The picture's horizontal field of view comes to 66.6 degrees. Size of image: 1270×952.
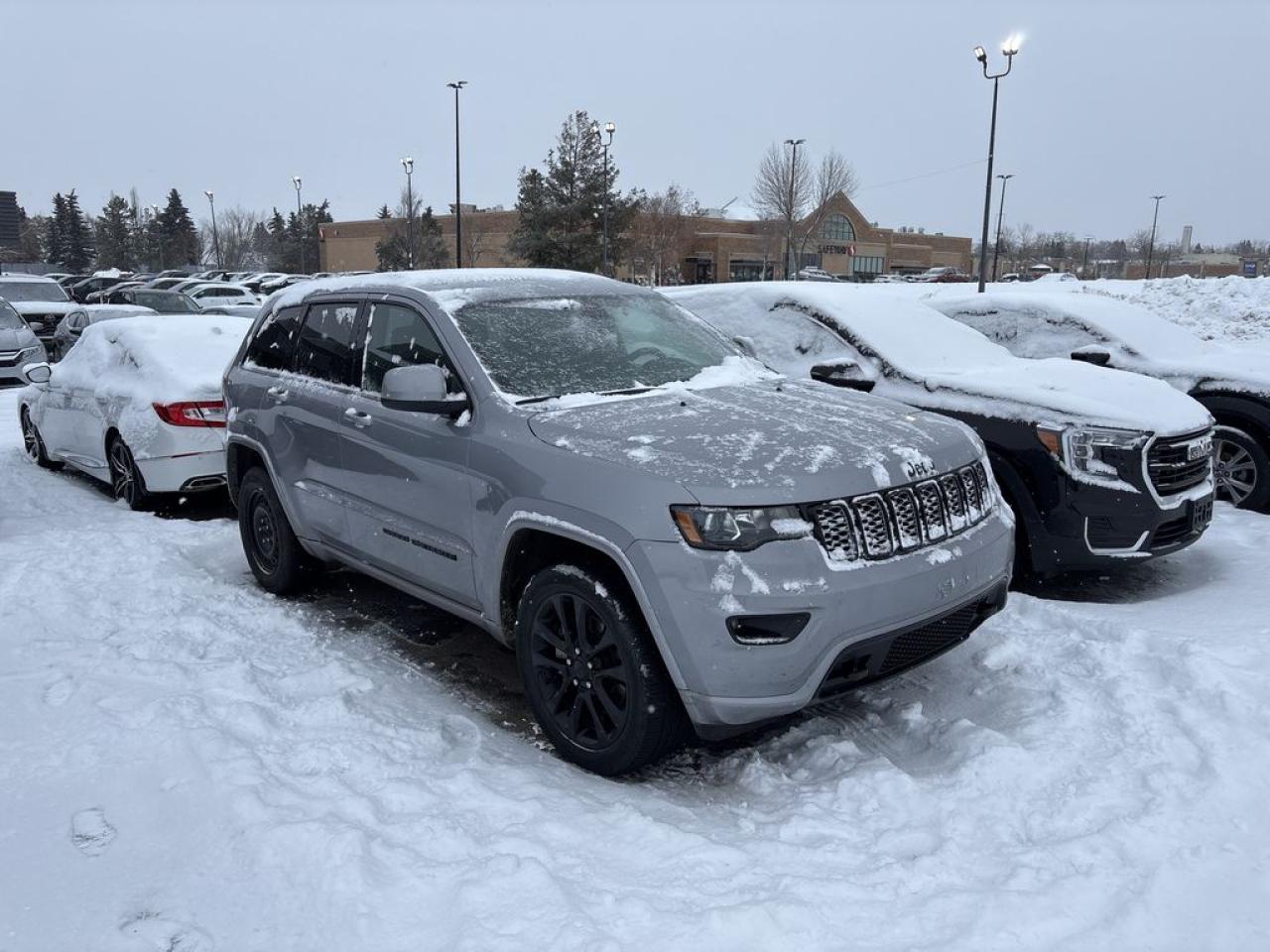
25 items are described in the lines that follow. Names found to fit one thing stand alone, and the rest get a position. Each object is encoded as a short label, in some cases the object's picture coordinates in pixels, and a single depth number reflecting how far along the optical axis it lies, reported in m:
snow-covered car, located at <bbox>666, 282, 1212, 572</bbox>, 4.98
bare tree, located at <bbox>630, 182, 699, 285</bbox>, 56.94
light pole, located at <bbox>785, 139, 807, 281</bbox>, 49.17
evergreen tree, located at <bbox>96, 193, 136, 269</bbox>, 87.44
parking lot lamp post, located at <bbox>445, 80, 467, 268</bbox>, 38.69
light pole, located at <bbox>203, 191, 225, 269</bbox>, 77.07
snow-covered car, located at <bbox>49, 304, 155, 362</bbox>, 17.23
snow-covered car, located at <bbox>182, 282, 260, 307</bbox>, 26.65
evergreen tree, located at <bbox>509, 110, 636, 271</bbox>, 46.59
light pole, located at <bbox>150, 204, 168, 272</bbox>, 86.12
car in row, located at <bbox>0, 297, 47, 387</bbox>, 15.62
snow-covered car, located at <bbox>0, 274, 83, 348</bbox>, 20.50
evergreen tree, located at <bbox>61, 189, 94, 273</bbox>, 86.75
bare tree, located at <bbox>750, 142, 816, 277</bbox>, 49.94
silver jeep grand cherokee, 3.09
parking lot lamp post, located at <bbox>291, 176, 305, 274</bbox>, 67.31
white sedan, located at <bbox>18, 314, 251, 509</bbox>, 7.05
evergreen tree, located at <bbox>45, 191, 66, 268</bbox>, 89.59
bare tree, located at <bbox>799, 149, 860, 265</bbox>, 53.56
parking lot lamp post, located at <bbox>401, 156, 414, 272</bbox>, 47.33
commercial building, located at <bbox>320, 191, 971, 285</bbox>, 65.06
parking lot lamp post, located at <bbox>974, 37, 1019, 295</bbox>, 23.39
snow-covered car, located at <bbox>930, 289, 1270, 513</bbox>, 6.79
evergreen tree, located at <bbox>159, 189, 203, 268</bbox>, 88.81
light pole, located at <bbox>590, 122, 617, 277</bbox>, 37.03
